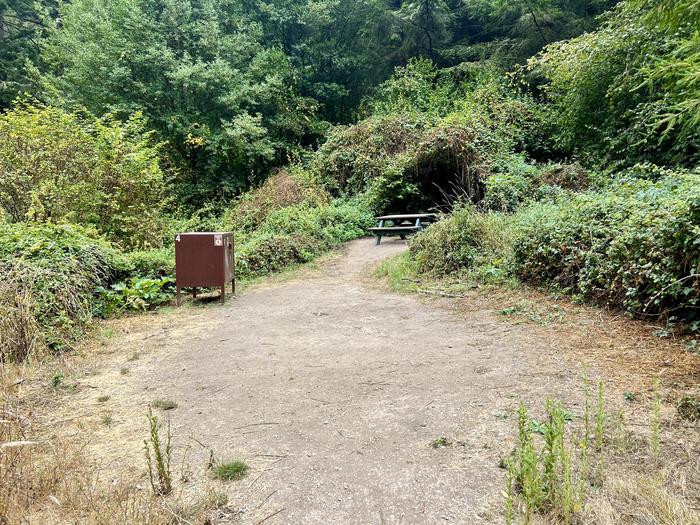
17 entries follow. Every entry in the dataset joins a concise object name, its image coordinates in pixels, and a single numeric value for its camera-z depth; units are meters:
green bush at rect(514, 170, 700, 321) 4.23
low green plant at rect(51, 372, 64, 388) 3.82
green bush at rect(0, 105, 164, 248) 8.89
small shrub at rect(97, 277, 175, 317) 6.44
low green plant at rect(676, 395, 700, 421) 2.59
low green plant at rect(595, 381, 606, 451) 2.27
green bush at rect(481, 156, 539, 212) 10.38
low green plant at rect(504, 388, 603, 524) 1.81
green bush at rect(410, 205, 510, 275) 7.46
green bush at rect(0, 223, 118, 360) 4.34
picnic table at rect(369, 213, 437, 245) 11.26
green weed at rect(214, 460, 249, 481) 2.33
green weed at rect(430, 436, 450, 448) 2.54
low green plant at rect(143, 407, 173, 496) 2.16
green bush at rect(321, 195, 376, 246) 12.12
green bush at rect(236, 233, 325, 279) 8.96
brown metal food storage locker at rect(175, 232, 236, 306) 6.77
